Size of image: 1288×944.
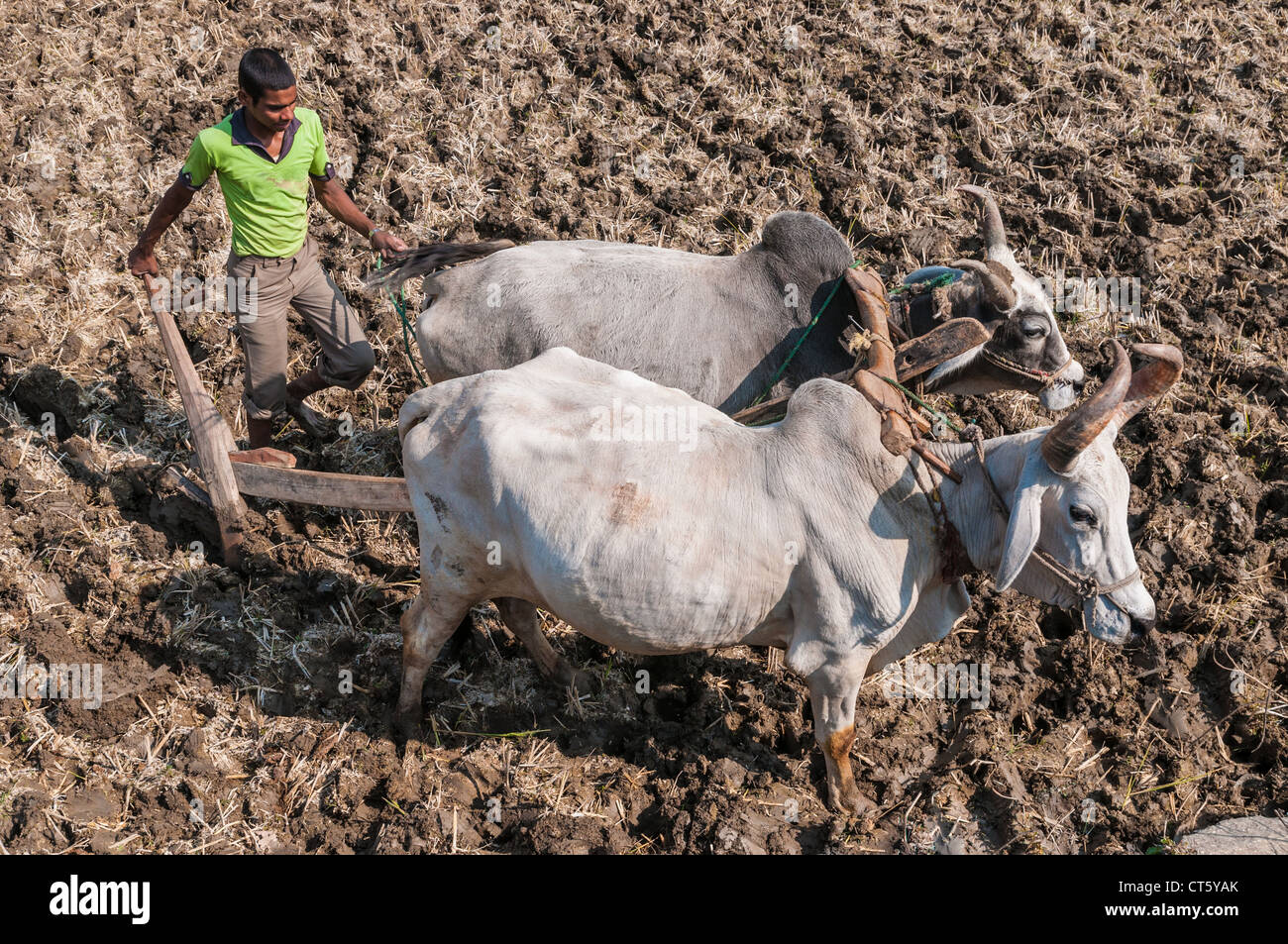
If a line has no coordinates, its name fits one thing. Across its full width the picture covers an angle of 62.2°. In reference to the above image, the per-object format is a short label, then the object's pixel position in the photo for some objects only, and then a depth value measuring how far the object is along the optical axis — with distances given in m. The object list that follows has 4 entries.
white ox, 3.87
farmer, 4.67
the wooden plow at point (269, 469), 4.48
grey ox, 4.98
